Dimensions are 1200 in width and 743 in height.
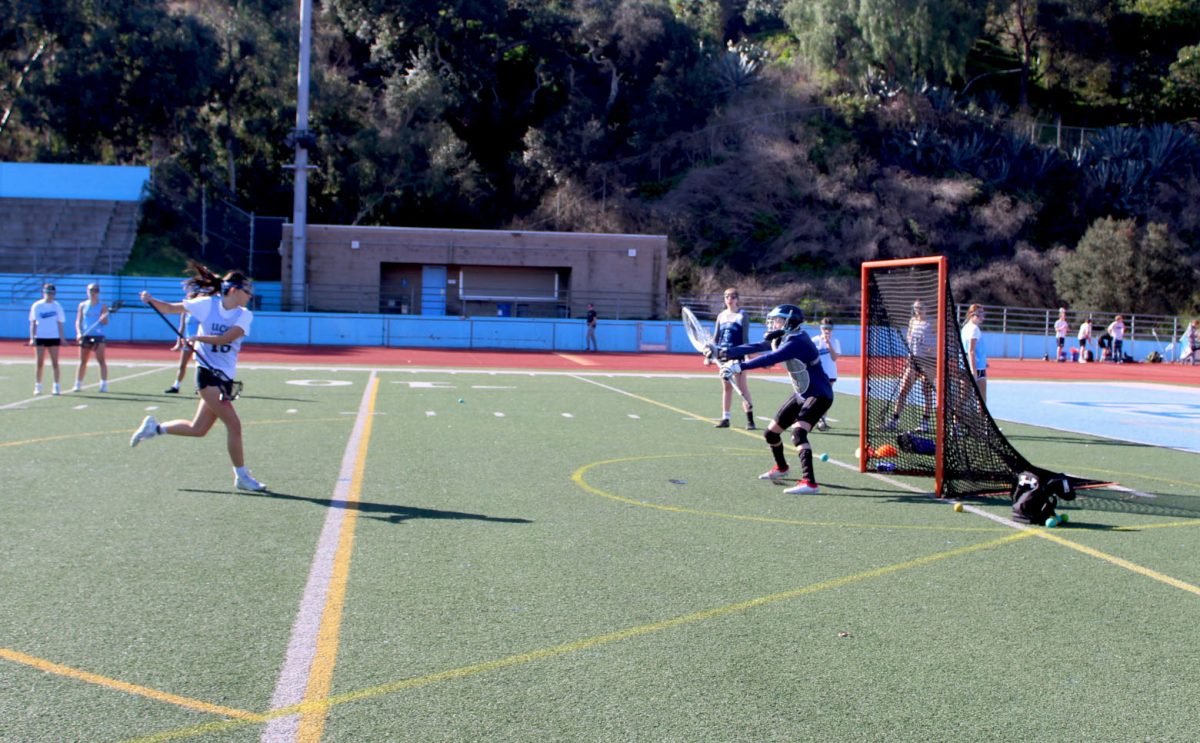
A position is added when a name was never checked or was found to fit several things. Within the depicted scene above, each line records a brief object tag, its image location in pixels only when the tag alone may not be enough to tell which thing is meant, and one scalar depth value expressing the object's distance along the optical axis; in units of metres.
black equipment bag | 8.69
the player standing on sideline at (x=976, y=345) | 14.61
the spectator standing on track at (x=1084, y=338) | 41.09
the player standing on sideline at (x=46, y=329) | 17.28
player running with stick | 9.15
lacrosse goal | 10.06
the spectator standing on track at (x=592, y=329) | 39.28
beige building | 45.12
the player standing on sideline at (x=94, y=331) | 18.02
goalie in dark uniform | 9.96
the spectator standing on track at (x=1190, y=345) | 42.03
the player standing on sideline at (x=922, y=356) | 10.94
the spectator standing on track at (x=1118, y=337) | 42.31
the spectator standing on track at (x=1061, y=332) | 41.47
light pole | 38.31
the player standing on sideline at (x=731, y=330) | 14.20
